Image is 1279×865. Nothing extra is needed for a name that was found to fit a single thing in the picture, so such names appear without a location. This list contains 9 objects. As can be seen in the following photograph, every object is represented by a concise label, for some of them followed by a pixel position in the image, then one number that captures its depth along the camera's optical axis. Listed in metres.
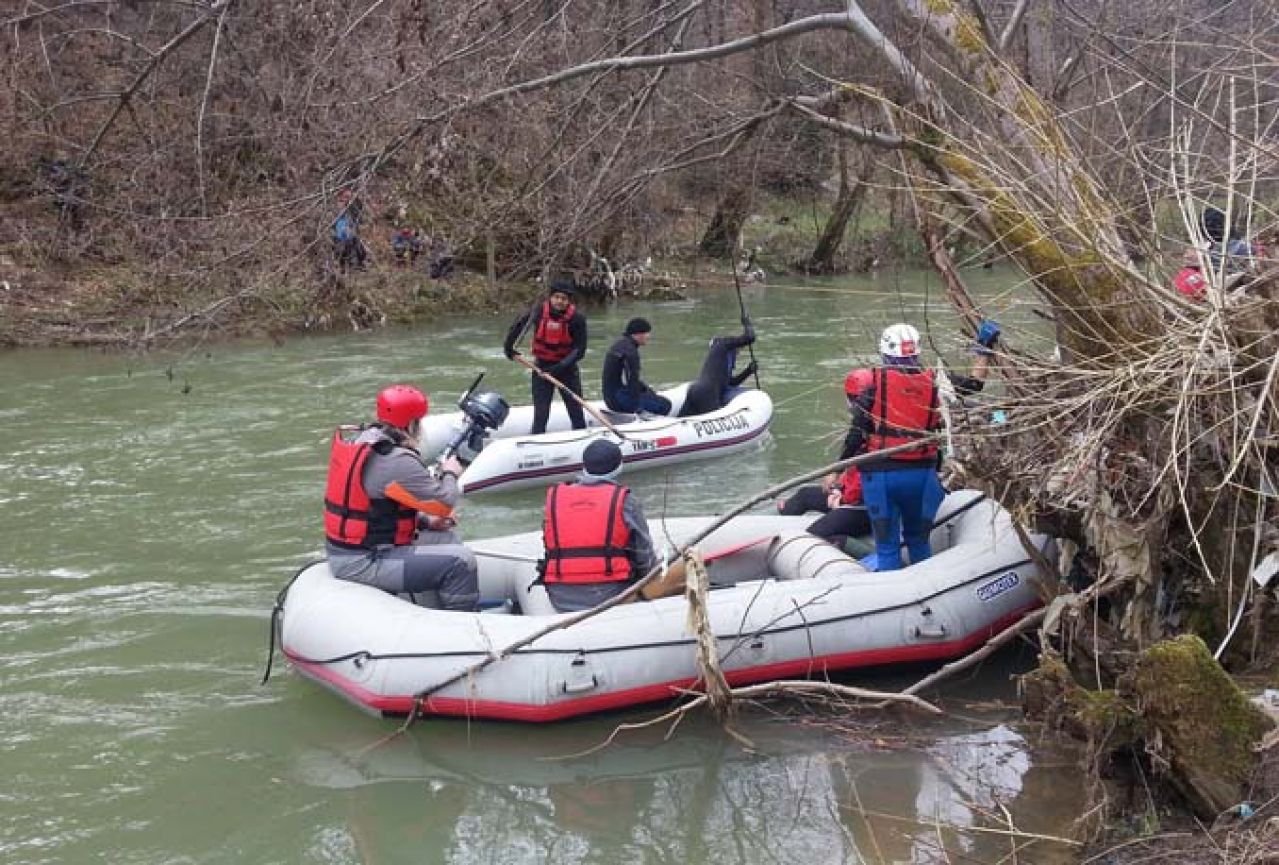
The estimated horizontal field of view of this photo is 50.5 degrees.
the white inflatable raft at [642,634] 5.82
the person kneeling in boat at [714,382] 11.40
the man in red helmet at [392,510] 6.21
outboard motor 10.05
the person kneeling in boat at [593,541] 6.07
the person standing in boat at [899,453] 6.54
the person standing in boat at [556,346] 10.56
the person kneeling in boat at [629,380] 10.73
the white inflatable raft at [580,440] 10.14
